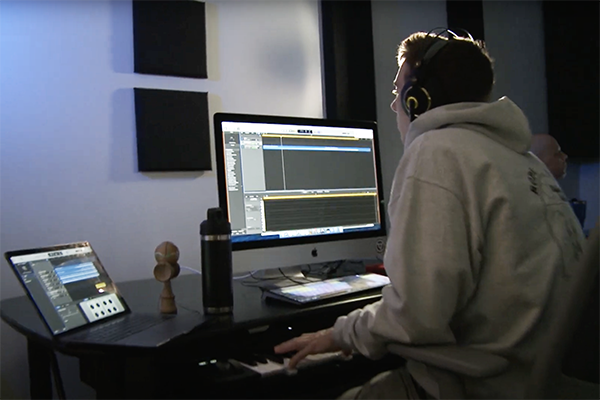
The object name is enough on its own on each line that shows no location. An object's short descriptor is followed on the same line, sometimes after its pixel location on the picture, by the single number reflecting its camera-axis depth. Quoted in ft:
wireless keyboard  3.99
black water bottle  3.72
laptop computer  3.13
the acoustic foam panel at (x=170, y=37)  6.12
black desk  3.07
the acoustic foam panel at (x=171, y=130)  6.08
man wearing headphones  2.98
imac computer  4.74
